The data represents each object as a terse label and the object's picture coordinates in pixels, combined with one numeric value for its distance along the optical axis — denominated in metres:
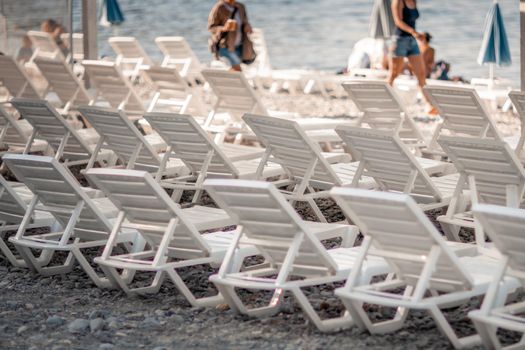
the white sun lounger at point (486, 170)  11.70
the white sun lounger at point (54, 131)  16.23
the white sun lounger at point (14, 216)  13.05
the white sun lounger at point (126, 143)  14.98
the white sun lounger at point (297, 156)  13.45
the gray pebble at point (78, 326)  10.75
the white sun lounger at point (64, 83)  20.98
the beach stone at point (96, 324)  10.77
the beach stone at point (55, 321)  11.01
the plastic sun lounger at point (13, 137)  17.75
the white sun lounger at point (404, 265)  9.44
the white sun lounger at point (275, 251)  10.03
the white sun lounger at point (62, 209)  11.62
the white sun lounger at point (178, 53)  27.39
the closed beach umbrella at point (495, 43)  28.41
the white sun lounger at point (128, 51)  27.87
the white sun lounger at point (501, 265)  9.06
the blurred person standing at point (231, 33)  24.69
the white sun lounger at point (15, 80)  21.59
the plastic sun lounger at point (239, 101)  18.69
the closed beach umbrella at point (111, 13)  36.66
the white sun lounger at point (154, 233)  10.84
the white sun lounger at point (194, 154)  14.47
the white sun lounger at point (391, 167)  12.71
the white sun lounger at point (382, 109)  17.22
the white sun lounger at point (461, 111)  15.91
